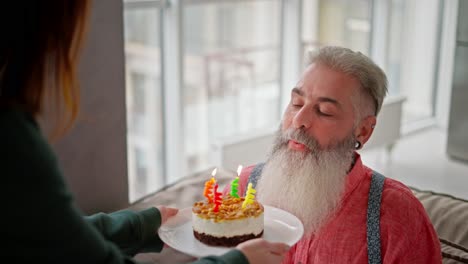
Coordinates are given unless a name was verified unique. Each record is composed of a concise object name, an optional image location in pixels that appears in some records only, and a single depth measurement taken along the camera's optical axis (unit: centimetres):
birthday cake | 146
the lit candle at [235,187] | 165
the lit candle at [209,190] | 157
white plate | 142
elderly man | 173
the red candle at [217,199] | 154
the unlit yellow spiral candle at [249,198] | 155
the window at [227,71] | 389
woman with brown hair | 95
